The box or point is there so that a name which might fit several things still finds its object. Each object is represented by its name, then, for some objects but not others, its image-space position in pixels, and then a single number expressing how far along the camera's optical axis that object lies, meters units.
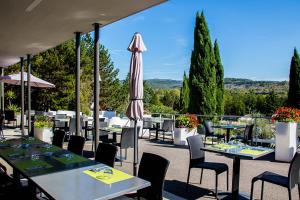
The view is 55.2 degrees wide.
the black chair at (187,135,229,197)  3.91
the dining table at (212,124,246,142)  7.67
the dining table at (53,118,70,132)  8.88
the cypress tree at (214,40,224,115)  18.56
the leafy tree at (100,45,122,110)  24.91
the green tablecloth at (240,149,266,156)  3.64
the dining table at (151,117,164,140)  9.61
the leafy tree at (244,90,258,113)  24.78
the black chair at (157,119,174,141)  9.42
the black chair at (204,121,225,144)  8.18
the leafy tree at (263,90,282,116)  22.12
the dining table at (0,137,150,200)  2.12
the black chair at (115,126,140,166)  5.66
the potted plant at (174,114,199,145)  8.45
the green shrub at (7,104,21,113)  16.32
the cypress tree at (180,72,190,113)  24.23
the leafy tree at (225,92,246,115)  24.66
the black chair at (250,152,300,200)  3.17
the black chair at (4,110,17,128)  11.55
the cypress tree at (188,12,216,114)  15.79
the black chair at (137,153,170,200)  2.60
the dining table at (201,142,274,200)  3.58
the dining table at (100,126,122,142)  6.43
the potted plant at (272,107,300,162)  6.30
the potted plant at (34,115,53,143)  8.14
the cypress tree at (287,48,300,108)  17.33
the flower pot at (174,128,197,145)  8.43
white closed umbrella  4.36
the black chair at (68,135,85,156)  3.90
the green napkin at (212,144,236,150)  3.99
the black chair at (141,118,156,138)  10.11
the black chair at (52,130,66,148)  4.56
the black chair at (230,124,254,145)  7.28
